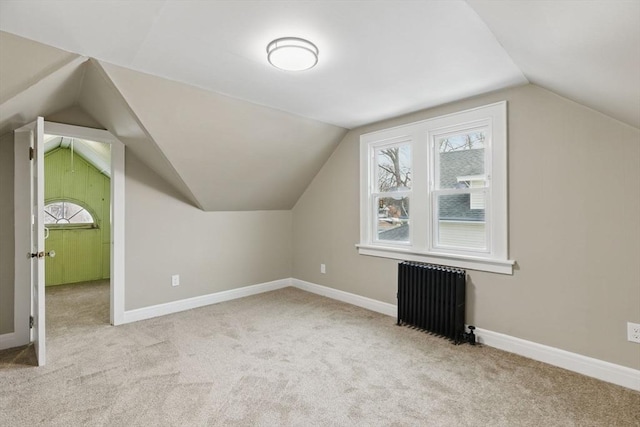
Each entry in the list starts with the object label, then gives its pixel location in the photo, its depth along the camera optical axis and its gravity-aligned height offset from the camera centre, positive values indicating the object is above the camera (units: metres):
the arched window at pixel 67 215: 5.35 -0.03
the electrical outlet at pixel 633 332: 2.22 -0.82
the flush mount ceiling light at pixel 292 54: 1.98 +1.01
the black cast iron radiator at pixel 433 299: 3.00 -0.84
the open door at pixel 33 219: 2.49 -0.04
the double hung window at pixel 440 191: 2.89 +0.23
